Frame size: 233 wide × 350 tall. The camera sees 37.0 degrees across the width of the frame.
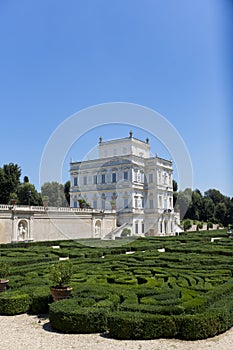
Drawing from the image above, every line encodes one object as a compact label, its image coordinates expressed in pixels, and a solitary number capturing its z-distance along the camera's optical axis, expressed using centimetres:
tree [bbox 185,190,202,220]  6396
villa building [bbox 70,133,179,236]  4397
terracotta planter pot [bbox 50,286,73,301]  750
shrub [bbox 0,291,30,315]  766
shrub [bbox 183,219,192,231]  5106
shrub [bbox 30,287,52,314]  773
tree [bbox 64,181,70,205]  5319
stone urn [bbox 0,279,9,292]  884
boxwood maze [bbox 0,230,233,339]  613
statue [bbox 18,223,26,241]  2687
